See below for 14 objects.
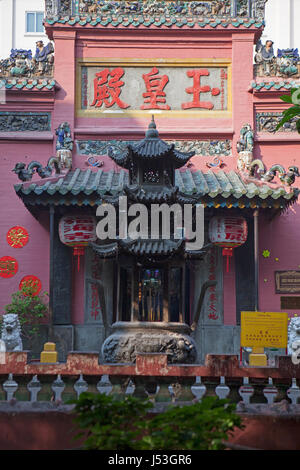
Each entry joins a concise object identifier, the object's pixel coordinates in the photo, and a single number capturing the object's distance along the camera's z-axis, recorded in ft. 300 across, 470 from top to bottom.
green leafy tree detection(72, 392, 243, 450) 17.90
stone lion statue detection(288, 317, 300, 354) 43.04
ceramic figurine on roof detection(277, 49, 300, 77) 52.95
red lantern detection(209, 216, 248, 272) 47.39
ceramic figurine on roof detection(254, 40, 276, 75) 53.52
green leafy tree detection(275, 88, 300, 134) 22.41
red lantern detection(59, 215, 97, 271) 47.52
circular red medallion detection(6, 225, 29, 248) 51.44
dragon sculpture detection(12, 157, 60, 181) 45.65
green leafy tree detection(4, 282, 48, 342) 48.47
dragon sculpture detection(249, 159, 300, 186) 46.37
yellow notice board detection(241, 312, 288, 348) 41.29
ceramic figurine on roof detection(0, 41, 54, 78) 53.36
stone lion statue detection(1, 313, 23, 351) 43.04
